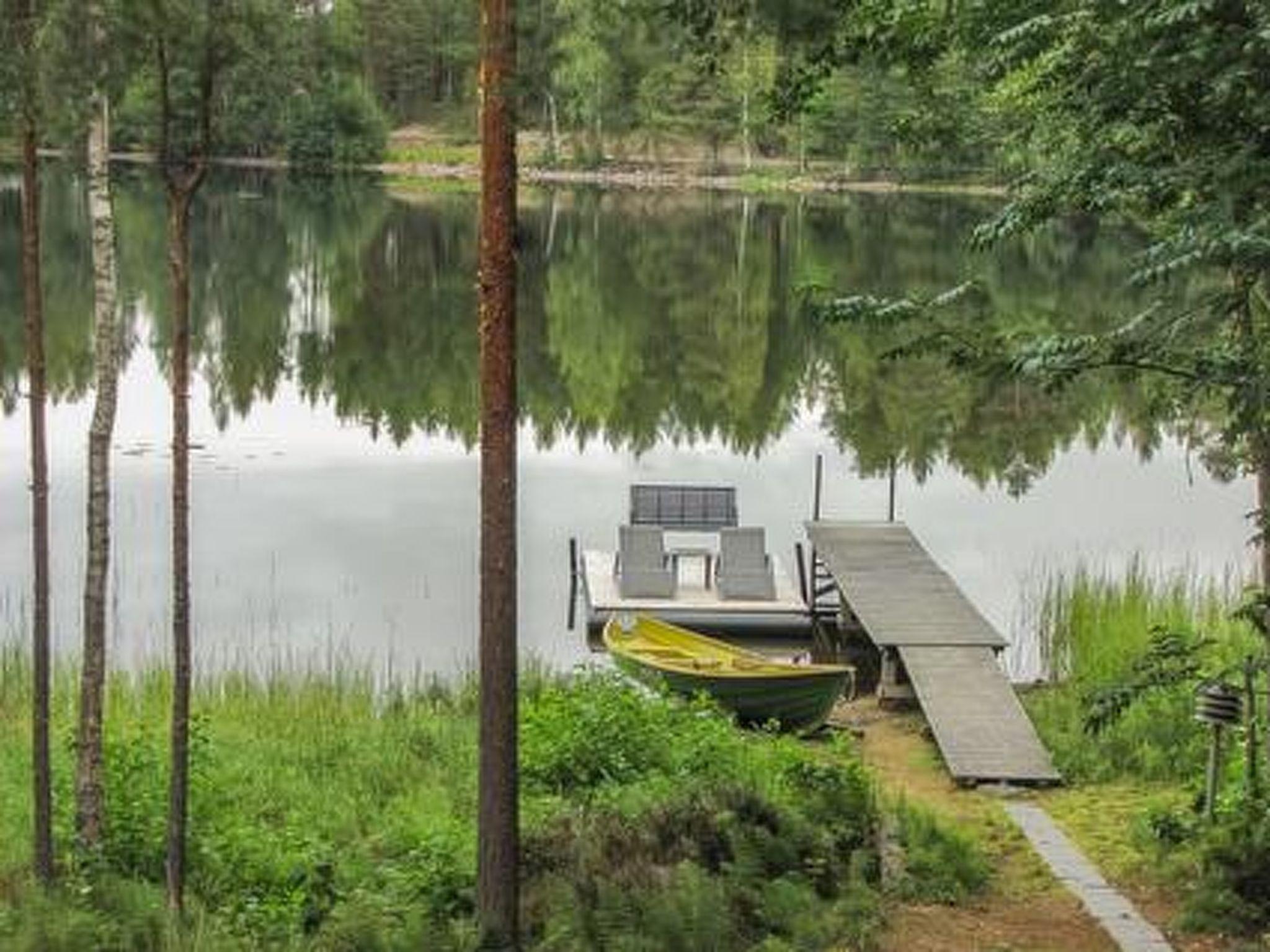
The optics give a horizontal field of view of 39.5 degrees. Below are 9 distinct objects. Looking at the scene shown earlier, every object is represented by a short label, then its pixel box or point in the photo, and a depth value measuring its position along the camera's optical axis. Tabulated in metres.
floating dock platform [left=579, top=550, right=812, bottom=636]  25.52
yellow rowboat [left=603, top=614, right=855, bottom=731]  19.59
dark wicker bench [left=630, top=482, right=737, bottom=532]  28.20
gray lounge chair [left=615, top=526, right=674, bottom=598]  26.00
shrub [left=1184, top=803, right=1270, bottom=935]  11.68
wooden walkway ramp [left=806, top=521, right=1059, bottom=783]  17.91
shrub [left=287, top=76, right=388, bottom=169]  105.31
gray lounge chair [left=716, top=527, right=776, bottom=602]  26.30
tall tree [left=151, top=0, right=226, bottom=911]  10.98
